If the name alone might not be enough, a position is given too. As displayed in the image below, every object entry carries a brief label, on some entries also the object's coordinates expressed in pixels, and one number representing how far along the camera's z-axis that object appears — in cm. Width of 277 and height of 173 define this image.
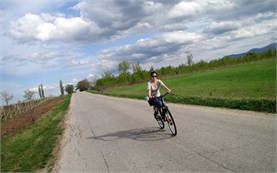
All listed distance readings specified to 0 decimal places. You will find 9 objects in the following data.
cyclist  936
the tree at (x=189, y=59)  10321
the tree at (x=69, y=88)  16000
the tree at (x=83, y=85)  16512
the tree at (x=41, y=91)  11962
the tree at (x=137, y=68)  8734
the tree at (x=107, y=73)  11944
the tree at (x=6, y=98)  8936
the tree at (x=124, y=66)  10268
